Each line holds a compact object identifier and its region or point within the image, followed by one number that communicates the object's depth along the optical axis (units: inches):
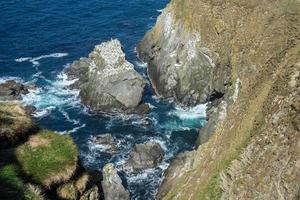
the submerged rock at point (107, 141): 2987.2
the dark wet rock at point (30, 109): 3353.8
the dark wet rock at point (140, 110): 3326.8
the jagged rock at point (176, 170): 2476.6
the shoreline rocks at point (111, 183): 2405.3
